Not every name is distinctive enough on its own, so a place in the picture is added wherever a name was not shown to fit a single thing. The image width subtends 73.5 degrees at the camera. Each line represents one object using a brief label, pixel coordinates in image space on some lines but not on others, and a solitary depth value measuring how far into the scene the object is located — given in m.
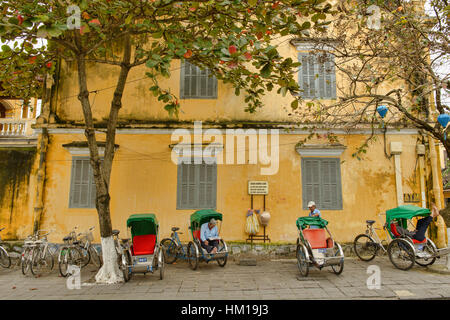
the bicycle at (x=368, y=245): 8.10
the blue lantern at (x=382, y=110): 8.19
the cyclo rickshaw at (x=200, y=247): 7.43
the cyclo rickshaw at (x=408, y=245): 7.00
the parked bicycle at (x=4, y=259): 8.02
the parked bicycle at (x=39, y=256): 7.50
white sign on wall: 9.31
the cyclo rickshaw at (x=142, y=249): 6.49
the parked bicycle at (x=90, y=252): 7.89
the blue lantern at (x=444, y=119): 6.87
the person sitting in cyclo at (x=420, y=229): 7.35
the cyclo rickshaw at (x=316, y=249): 6.53
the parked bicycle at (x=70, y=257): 7.23
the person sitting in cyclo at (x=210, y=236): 7.59
